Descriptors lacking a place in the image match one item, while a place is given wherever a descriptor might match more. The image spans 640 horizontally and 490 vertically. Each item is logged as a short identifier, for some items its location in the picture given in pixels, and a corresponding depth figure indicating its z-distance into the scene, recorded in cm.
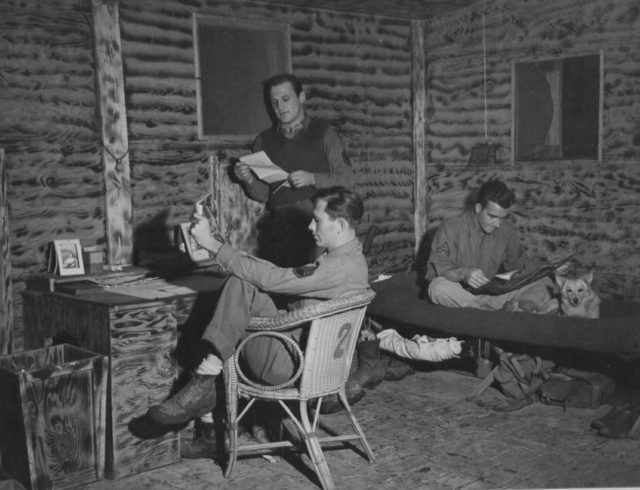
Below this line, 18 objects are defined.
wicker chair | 439
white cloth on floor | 671
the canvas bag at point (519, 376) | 617
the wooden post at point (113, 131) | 621
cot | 579
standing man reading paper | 654
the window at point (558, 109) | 748
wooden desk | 477
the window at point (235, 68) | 690
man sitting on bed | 664
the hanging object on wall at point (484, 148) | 823
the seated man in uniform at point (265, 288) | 450
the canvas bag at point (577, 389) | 599
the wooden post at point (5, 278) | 571
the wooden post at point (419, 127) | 861
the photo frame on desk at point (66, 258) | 574
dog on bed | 619
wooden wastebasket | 452
